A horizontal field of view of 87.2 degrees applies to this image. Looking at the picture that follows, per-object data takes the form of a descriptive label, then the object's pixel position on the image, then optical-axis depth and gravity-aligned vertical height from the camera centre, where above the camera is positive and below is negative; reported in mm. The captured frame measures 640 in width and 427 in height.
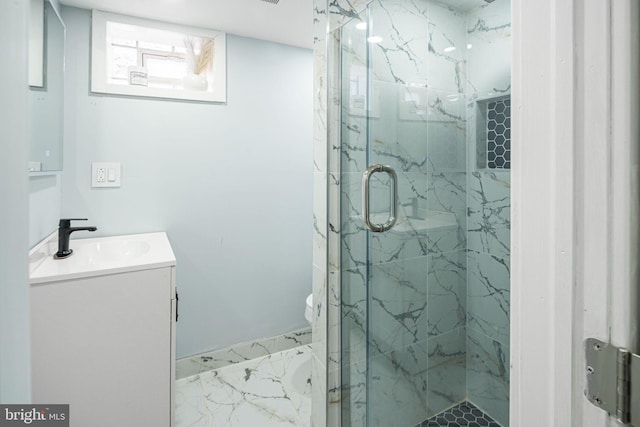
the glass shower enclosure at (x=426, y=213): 1314 +0
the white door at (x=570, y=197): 425 +23
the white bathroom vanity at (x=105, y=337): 1285 -510
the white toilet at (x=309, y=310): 2022 -592
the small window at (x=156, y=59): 1844 +941
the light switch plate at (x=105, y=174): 1860 +211
